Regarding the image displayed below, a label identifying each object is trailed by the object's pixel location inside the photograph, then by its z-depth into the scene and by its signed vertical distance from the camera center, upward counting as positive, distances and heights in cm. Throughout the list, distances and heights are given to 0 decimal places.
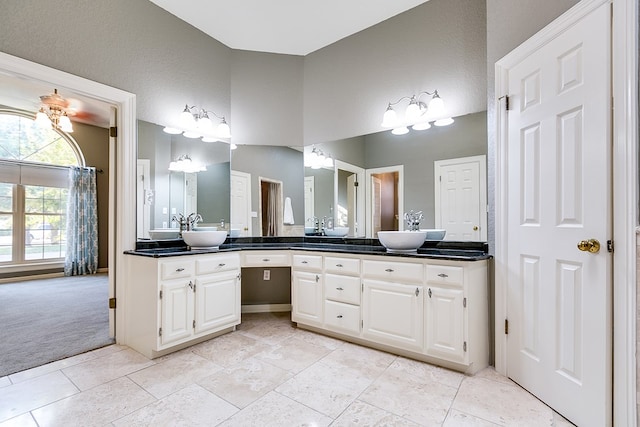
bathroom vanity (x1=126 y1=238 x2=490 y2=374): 214 -68
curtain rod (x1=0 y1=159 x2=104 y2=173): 517 +86
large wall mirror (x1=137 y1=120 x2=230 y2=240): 280 +31
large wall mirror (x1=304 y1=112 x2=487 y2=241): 250 +31
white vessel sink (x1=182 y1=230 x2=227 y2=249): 282 -23
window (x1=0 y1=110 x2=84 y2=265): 523 +45
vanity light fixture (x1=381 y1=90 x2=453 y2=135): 267 +89
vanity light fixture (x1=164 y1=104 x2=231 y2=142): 311 +93
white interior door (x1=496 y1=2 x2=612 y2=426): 148 -3
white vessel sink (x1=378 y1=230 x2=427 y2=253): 250 -22
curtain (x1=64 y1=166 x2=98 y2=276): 574 -19
